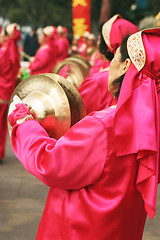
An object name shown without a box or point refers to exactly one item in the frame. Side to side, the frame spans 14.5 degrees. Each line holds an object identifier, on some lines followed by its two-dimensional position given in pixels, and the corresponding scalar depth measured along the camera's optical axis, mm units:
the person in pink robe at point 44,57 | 12112
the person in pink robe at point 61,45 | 16937
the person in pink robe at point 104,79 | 4924
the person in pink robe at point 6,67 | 9162
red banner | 20910
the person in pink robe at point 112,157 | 2399
